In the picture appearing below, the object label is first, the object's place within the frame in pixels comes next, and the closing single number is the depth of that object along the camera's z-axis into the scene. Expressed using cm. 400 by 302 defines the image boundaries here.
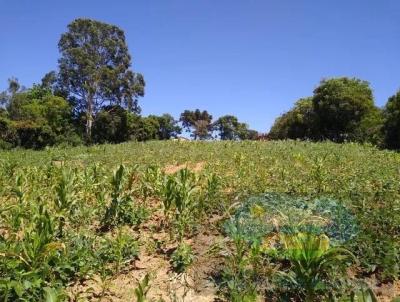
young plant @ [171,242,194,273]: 471
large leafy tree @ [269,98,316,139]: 3123
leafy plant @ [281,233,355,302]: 381
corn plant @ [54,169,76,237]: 583
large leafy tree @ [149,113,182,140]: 5678
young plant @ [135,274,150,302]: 345
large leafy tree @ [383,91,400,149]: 2224
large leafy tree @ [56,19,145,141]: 3666
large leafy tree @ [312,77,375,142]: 2773
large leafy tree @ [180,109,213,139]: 6606
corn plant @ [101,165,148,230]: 598
